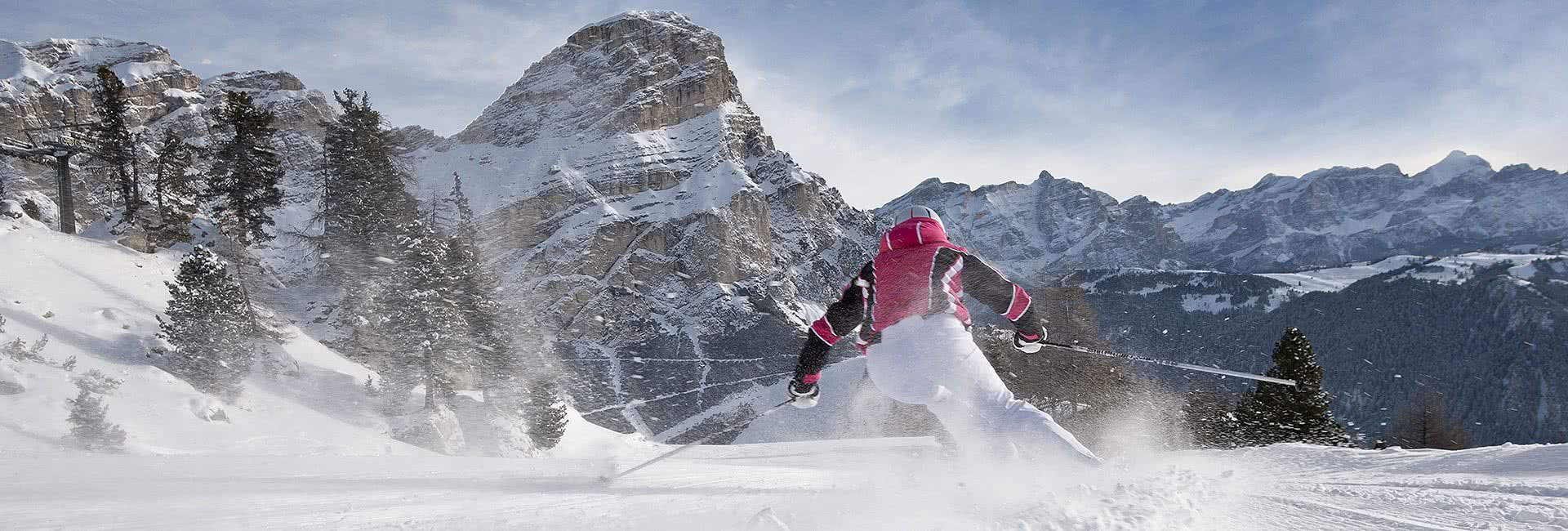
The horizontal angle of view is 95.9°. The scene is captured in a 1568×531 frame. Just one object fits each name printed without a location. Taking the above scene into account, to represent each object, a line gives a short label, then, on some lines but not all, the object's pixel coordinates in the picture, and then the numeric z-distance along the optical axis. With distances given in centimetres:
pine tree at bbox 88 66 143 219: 2423
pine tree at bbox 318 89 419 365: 2244
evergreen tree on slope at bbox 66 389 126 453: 1077
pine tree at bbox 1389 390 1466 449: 3272
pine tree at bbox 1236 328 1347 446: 1445
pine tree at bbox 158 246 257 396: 1507
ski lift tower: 2228
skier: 412
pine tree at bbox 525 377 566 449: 2198
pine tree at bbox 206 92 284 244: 2348
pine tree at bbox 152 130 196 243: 2266
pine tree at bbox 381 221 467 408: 2000
